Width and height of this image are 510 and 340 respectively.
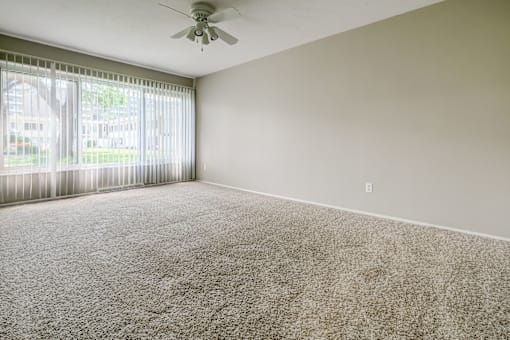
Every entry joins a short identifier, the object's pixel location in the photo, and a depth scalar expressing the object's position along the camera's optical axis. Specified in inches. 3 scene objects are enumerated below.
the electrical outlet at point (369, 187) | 134.5
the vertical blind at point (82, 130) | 149.6
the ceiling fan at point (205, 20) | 109.4
